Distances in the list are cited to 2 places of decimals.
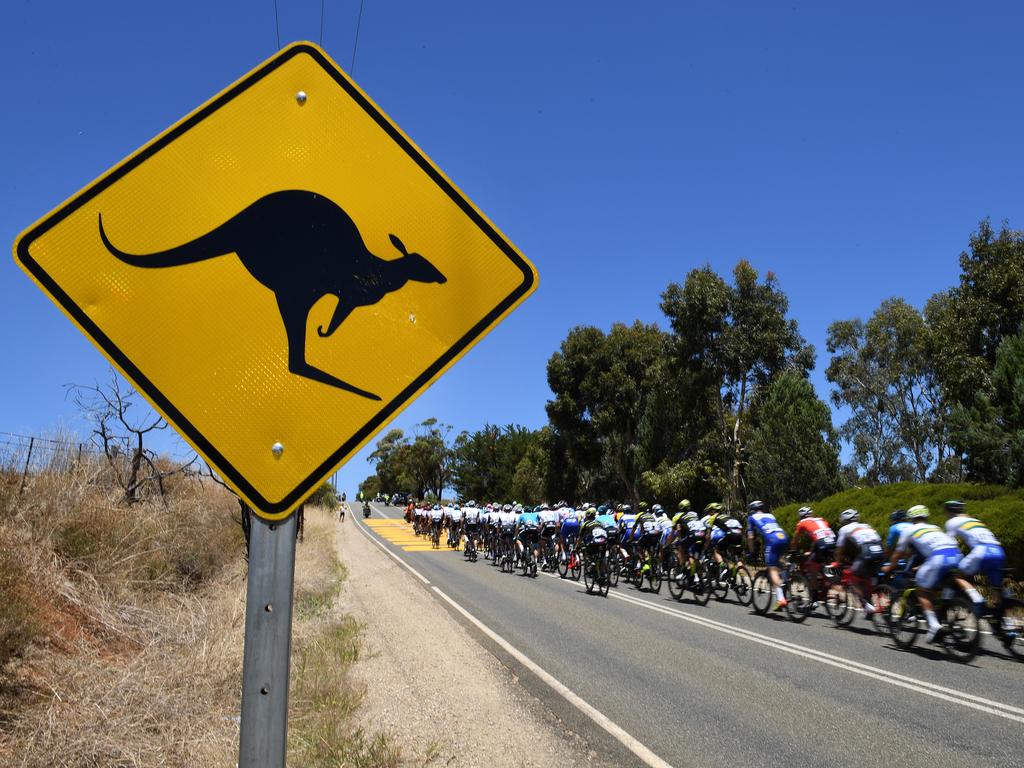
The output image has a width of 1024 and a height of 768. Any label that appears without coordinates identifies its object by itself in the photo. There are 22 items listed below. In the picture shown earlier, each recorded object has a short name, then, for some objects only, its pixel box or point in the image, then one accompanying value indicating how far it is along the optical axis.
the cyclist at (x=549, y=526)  21.17
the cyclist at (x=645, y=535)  16.61
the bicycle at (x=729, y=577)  14.03
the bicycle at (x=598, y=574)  15.54
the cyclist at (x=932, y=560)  8.73
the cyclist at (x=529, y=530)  21.69
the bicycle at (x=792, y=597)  11.91
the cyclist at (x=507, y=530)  23.38
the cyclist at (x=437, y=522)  35.41
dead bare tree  12.43
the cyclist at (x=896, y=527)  10.00
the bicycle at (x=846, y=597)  10.25
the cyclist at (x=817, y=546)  11.67
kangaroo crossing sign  1.50
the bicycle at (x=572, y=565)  19.47
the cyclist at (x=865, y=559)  10.58
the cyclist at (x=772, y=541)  12.07
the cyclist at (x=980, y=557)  8.59
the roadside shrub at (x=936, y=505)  12.27
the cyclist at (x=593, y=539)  16.04
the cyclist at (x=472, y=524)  28.29
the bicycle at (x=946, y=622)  8.59
